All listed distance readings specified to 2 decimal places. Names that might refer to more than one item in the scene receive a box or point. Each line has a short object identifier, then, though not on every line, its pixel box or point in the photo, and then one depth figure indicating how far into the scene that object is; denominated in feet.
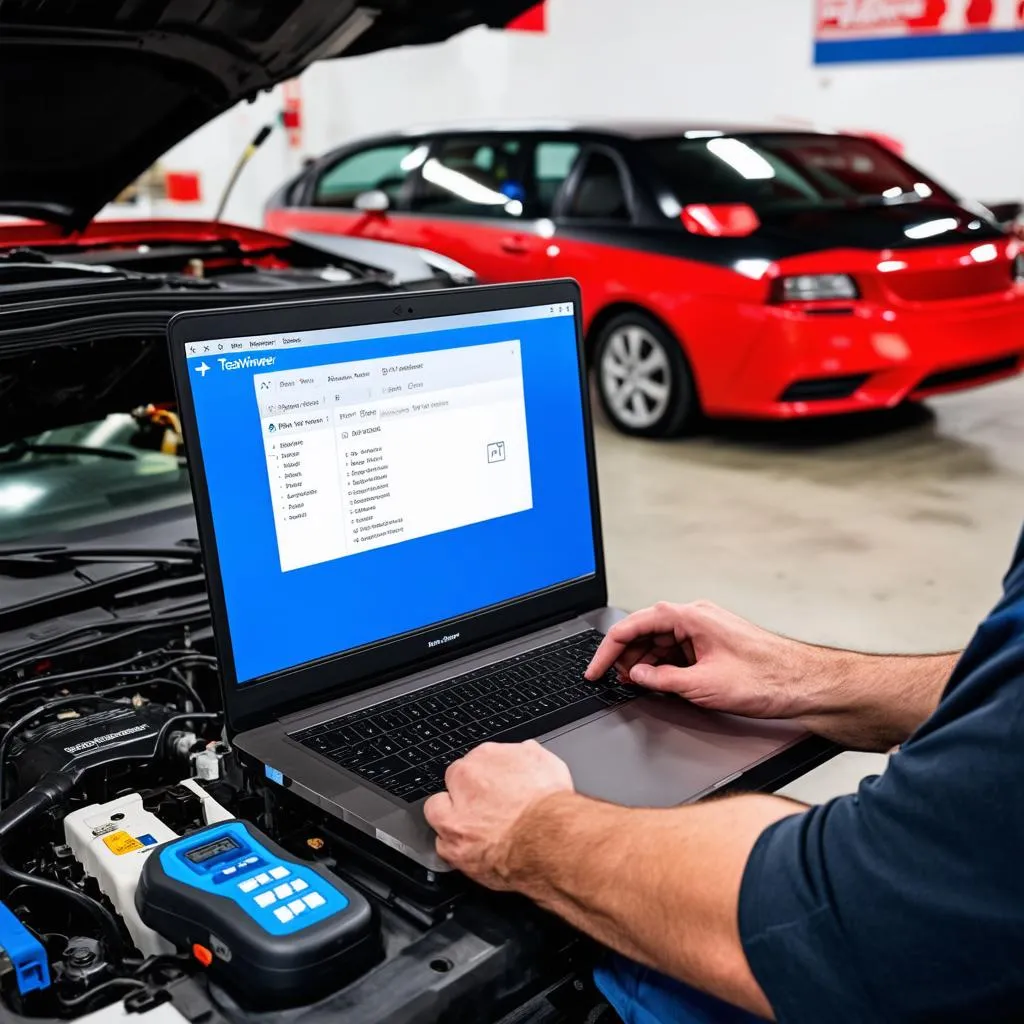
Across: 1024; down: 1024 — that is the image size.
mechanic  2.28
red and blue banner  23.00
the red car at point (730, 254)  13.61
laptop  3.27
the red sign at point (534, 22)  25.09
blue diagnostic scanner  2.51
